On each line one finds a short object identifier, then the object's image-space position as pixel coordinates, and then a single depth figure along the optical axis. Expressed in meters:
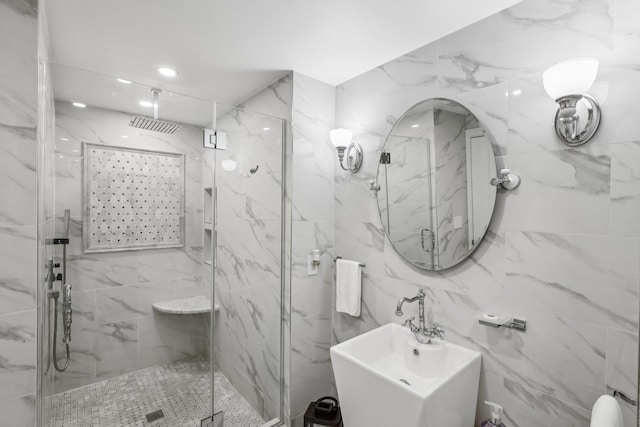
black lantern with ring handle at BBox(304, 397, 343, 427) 1.86
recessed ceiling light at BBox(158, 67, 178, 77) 2.04
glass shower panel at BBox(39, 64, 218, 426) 1.45
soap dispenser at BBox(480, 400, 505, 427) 1.37
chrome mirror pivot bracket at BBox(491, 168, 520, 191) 1.41
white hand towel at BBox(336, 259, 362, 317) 2.09
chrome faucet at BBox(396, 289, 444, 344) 1.69
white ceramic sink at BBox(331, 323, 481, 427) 1.25
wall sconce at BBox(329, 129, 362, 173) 2.12
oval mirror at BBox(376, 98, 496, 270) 1.53
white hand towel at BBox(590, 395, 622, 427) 0.88
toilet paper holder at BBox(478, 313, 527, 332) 1.38
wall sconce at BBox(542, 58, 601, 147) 1.11
